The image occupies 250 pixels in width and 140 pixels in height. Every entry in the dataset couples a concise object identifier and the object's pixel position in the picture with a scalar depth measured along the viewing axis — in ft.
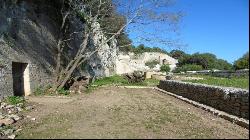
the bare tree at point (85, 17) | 28.51
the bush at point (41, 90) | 25.68
